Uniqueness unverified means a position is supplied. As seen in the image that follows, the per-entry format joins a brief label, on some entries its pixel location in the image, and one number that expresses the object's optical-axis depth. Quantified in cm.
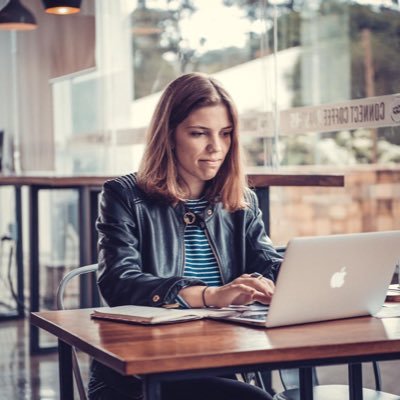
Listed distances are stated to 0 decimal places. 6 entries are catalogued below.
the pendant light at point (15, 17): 711
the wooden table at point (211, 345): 154
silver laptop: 180
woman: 233
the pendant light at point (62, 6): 632
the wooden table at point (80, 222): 516
